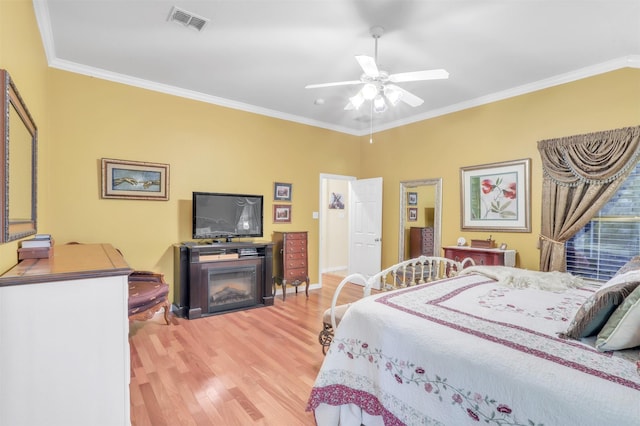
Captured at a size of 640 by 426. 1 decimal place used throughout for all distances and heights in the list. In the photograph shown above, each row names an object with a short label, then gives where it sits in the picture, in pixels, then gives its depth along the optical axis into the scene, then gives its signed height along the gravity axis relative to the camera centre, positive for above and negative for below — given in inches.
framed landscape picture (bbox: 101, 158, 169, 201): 143.2 +14.2
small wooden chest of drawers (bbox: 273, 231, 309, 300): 187.6 -29.5
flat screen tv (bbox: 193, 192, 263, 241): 159.0 -2.5
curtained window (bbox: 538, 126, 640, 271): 120.9 +14.3
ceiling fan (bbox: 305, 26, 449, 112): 96.9 +42.6
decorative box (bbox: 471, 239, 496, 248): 156.2 -15.5
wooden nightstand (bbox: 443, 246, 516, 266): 146.8 -20.8
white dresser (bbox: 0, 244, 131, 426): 49.6 -23.0
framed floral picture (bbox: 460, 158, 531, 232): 150.0 +8.2
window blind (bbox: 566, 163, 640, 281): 122.6 -10.2
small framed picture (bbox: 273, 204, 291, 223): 197.3 -1.4
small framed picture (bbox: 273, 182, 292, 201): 196.5 +12.4
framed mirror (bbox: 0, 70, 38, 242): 56.7 +9.4
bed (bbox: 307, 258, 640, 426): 40.8 -22.5
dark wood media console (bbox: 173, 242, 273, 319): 150.6 -34.2
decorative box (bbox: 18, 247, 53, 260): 70.7 -10.2
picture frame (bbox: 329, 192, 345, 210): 279.3 +9.1
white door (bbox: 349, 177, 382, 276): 211.3 -9.9
